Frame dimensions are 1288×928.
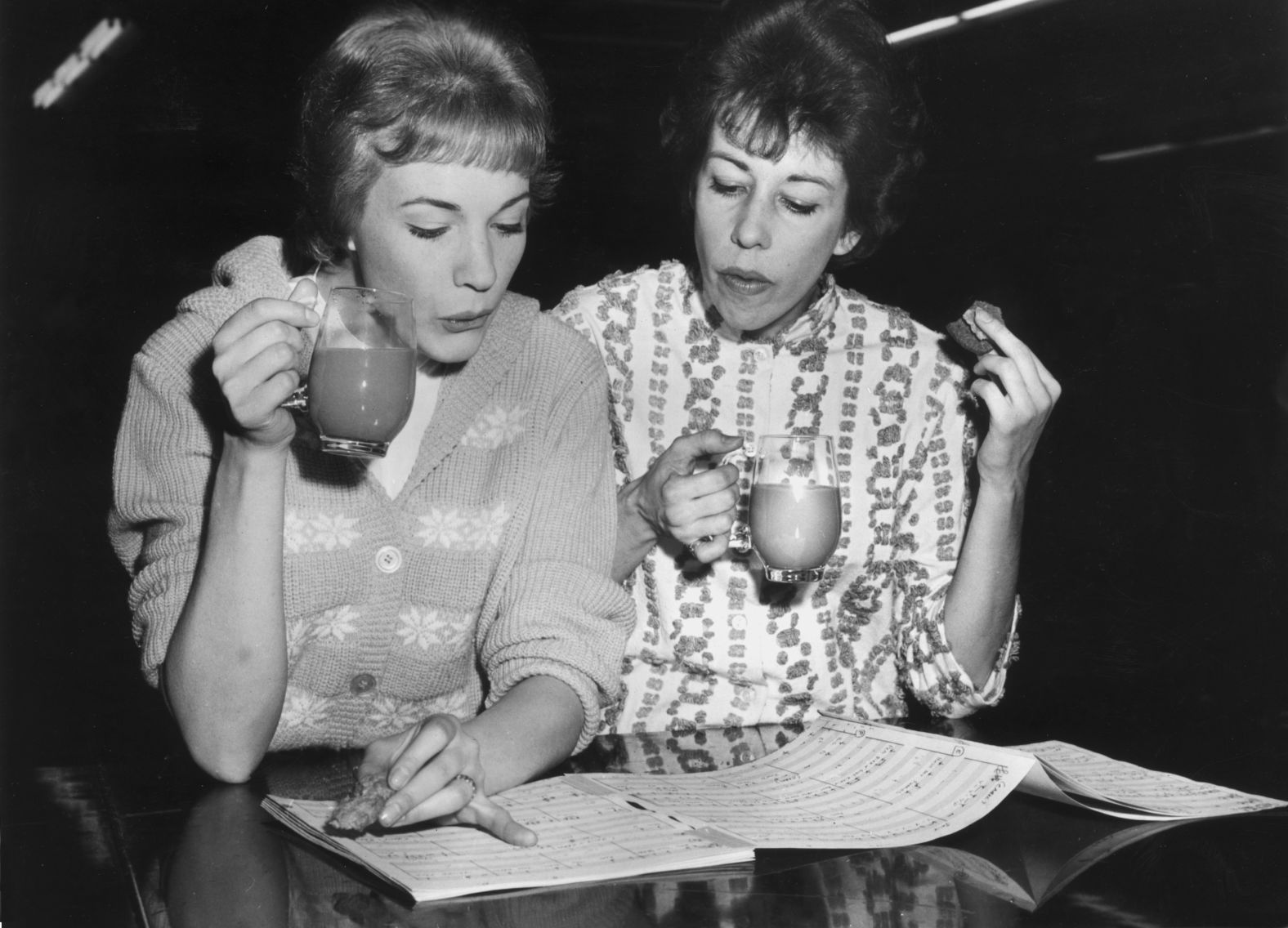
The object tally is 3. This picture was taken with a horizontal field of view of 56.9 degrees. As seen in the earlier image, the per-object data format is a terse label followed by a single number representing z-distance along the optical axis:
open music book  1.04
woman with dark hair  1.99
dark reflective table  0.94
